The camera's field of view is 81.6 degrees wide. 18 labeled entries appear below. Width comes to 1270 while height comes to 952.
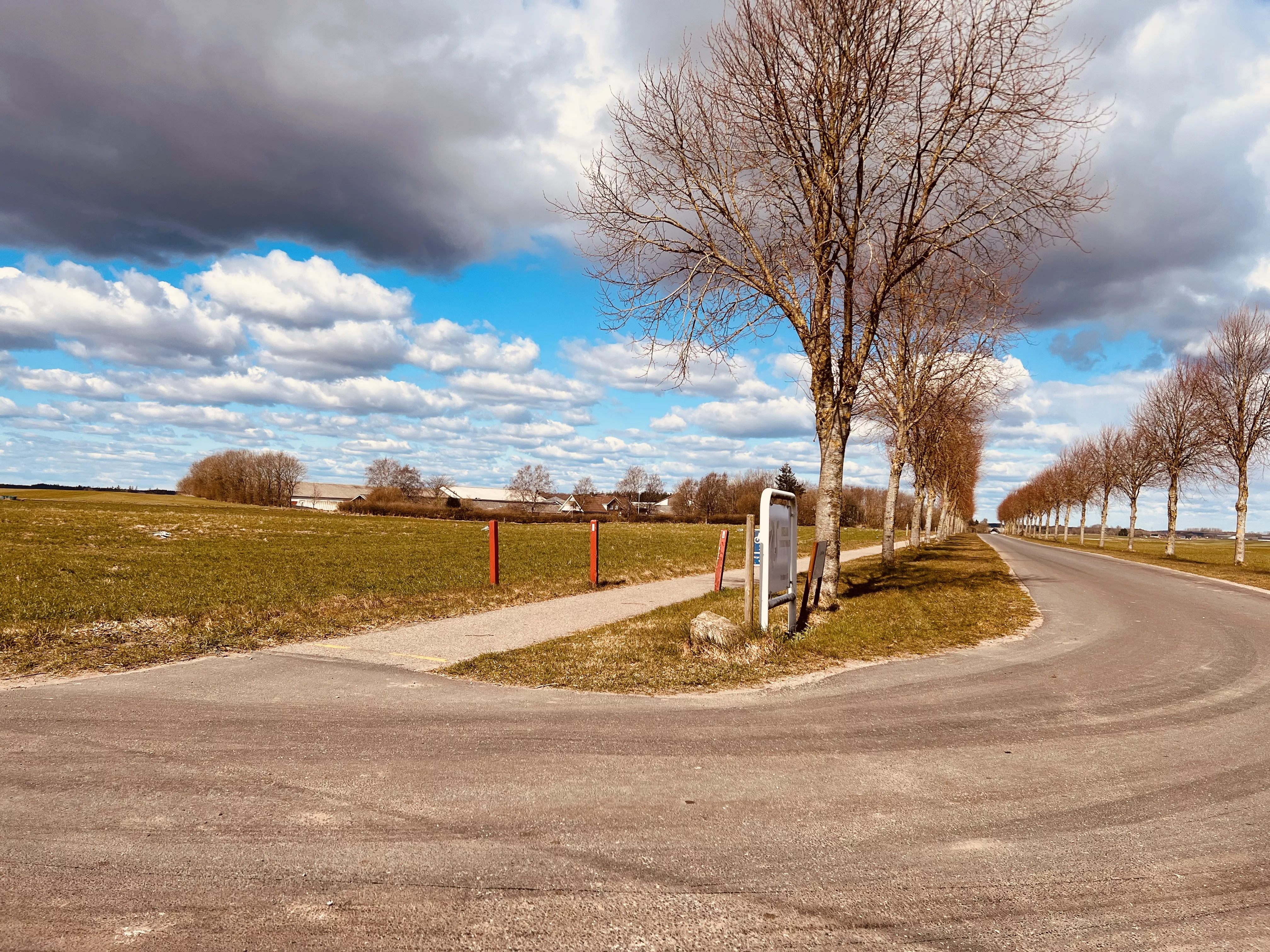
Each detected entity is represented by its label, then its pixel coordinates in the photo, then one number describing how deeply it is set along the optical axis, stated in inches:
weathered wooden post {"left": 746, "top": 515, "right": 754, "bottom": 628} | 353.7
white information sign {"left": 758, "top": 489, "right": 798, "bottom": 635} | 352.8
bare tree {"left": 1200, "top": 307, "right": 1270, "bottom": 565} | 1251.2
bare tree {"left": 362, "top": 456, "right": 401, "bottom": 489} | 5487.2
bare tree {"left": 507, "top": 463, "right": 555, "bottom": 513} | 5807.1
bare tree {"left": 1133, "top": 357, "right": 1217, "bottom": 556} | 1438.2
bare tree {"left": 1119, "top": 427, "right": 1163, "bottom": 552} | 1713.8
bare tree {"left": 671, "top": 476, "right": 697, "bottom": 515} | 5064.0
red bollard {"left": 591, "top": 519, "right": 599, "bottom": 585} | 621.3
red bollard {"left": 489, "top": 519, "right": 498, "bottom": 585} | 592.7
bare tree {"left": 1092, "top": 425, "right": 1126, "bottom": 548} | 2028.8
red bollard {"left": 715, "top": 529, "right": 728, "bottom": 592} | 588.1
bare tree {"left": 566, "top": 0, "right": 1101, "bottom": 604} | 445.1
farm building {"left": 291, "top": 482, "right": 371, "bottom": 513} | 6112.2
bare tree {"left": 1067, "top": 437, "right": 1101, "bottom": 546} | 2266.2
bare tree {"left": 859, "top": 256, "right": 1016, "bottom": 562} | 780.0
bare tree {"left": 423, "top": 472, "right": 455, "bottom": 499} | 5570.9
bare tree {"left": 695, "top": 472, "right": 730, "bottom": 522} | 4881.9
